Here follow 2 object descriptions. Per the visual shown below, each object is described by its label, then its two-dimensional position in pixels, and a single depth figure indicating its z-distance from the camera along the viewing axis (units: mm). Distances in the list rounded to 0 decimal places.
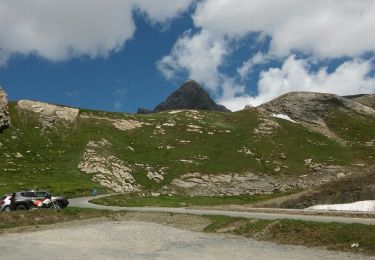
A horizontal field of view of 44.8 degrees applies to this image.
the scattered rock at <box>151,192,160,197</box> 80688
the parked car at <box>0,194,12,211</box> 51125
